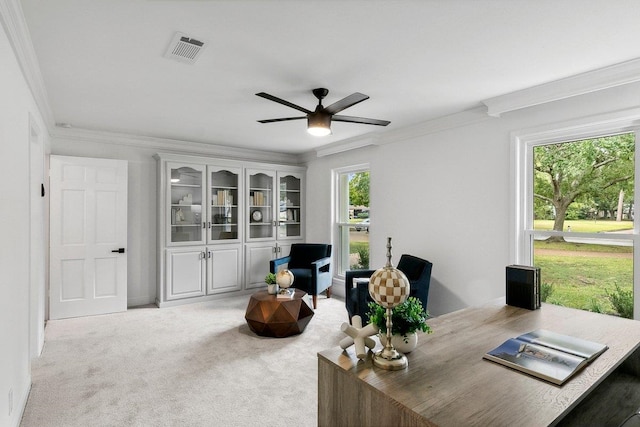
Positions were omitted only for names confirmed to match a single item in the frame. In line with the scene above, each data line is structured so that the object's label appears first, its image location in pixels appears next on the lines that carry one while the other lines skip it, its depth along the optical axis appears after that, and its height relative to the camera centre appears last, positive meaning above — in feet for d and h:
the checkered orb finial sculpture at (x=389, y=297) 4.32 -1.07
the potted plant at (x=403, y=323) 4.56 -1.45
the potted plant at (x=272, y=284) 12.37 -2.58
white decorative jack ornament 4.54 -1.69
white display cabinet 16.01 -0.48
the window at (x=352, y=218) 17.44 -0.26
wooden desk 3.46 -1.95
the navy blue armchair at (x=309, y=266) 15.30 -2.54
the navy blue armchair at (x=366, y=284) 11.28 -2.40
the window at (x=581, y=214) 8.95 -0.04
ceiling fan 8.89 +2.72
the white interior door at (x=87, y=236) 13.71 -0.94
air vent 7.00 +3.52
